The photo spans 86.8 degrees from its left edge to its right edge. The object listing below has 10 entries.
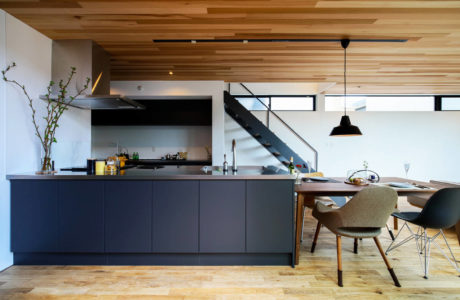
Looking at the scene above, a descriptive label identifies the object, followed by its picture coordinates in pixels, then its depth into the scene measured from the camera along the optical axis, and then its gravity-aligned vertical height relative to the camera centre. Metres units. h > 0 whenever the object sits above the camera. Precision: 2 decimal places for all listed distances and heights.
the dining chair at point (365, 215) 2.11 -0.54
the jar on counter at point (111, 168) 2.63 -0.15
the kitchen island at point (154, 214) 2.43 -0.60
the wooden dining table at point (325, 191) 2.50 -0.37
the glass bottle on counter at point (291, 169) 2.83 -0.17
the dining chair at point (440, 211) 2.20 -0.52
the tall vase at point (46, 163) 2.61 -0.09
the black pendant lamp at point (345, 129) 3.05 +0.33
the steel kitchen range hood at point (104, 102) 2.75 +0.65
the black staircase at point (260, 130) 5.11 +0.53
